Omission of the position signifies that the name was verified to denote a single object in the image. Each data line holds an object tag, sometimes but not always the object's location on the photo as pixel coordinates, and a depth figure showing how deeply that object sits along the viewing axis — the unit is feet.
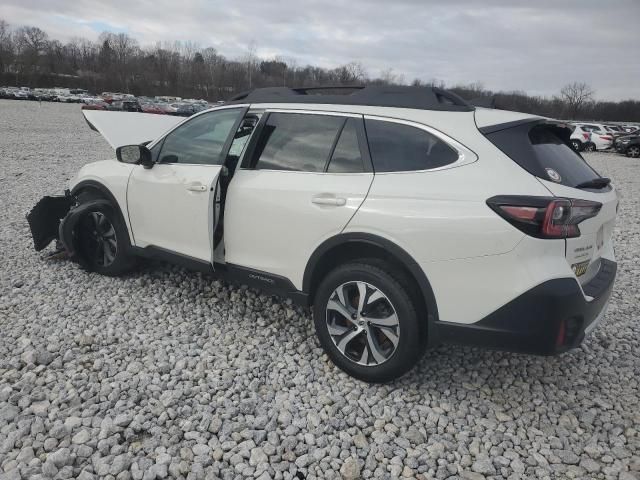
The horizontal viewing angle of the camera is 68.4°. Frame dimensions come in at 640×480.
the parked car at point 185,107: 131.95
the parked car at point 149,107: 116.64
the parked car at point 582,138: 78.02
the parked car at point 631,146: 74.61
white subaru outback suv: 8.11
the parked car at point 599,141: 82.07
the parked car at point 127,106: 110.63
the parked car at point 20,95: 180.54
